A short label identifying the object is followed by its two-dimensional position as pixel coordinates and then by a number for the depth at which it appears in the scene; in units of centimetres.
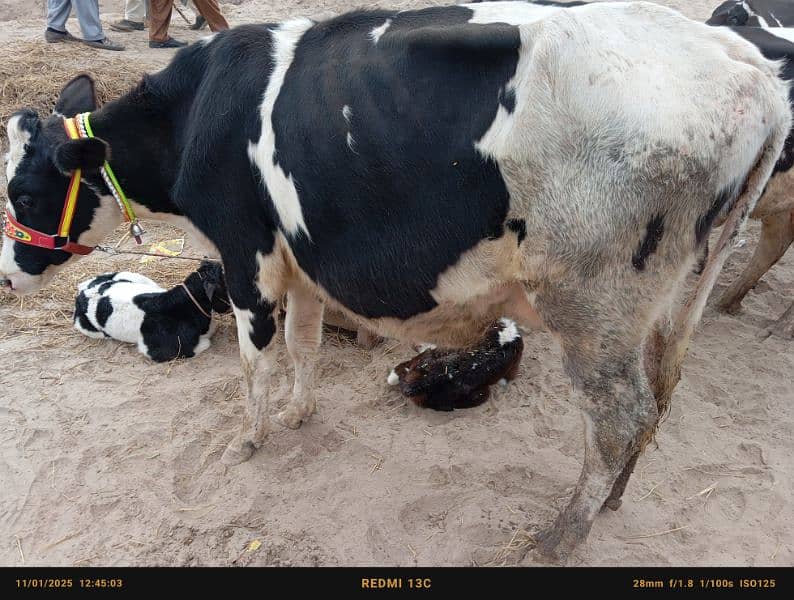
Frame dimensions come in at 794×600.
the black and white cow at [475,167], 251
